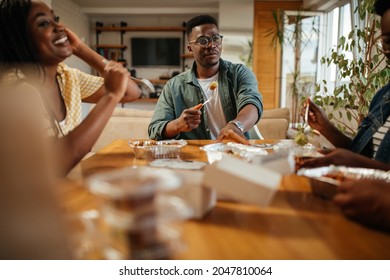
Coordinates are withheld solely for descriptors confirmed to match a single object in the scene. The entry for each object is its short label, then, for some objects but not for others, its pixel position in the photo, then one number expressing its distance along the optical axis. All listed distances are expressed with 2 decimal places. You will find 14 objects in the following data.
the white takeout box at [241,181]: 0.50
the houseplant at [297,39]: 4.44
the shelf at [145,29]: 5.73
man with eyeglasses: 1.62
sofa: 2.39
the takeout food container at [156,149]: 1.03
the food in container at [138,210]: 0.32
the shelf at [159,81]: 5.63
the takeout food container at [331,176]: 0.66
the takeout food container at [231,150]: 0.96
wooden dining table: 0.44
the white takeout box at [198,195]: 0.50
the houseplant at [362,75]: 2.36
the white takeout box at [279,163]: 0.57
